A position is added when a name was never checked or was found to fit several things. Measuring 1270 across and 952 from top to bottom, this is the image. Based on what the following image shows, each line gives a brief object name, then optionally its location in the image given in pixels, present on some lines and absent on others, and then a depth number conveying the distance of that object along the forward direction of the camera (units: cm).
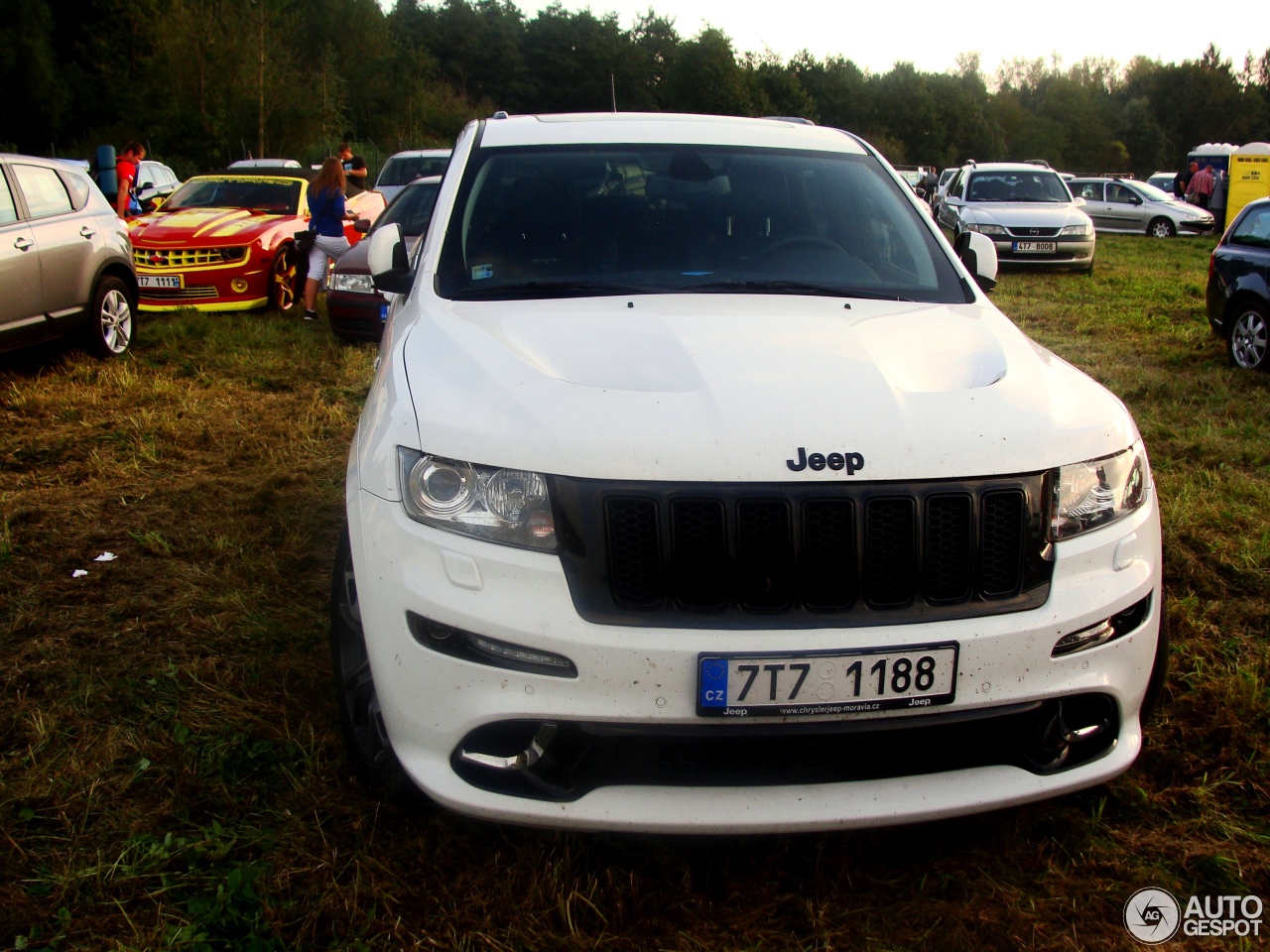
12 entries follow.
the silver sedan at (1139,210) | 2222
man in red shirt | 1647
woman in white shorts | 930
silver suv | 708
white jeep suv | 205
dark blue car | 798
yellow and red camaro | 998
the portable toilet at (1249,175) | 2003
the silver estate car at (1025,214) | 1502
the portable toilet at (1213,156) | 3462
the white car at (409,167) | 1598
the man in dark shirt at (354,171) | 1288
